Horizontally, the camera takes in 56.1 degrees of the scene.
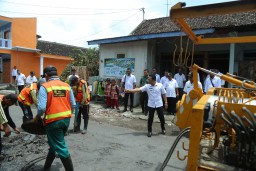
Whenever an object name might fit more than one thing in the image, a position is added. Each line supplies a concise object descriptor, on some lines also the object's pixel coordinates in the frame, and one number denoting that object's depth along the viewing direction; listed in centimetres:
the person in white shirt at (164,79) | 966
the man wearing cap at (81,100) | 658
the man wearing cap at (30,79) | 1400
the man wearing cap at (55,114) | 355
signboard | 1216
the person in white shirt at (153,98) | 665
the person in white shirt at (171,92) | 921
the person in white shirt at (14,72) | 1834
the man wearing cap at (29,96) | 583
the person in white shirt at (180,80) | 1035
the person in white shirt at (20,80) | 1406
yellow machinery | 214
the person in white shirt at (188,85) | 783
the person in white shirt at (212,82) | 859
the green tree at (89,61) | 1589
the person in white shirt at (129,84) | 1009
